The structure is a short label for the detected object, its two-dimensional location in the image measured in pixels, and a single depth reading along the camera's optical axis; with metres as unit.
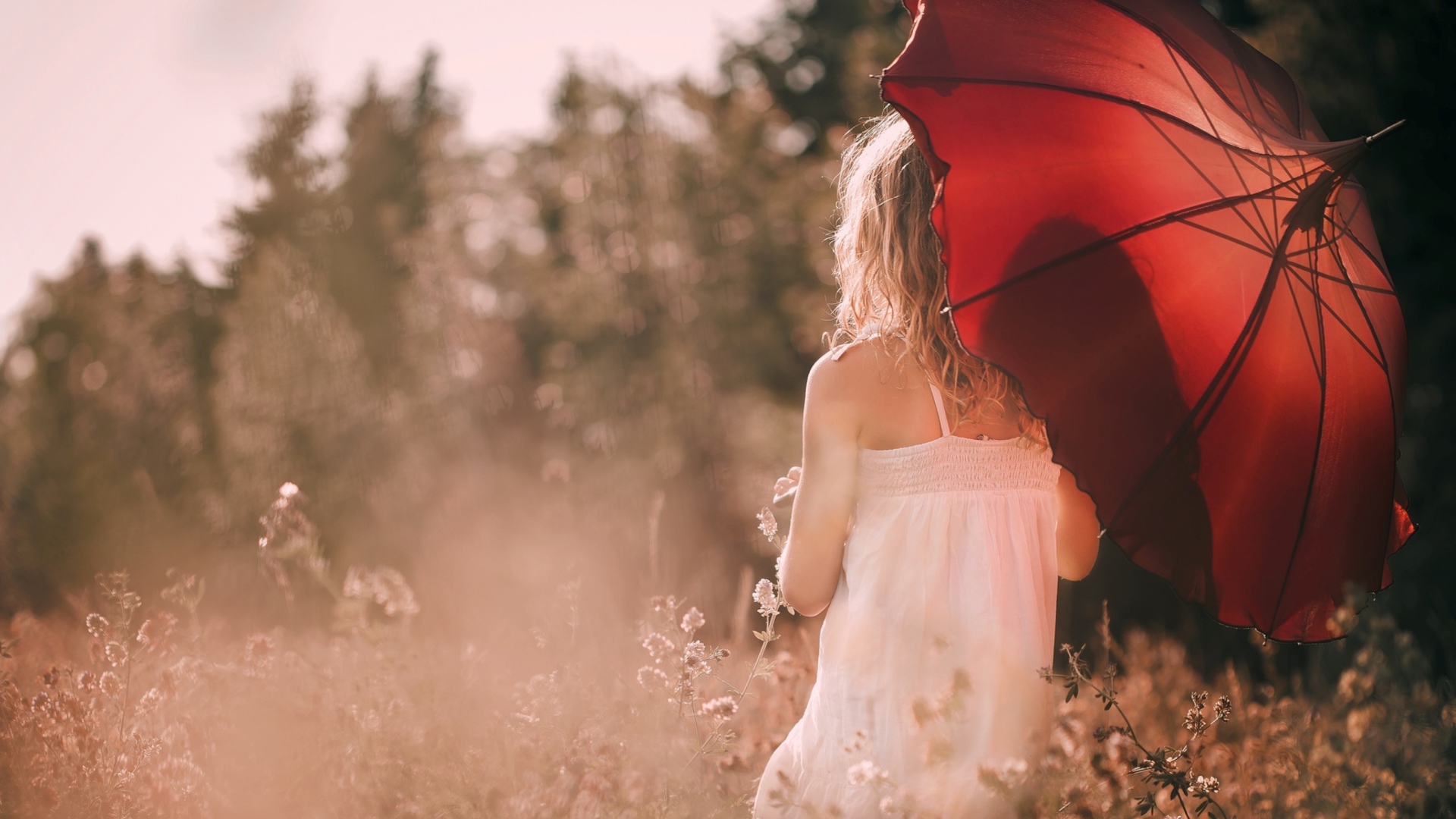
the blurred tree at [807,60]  15.30
